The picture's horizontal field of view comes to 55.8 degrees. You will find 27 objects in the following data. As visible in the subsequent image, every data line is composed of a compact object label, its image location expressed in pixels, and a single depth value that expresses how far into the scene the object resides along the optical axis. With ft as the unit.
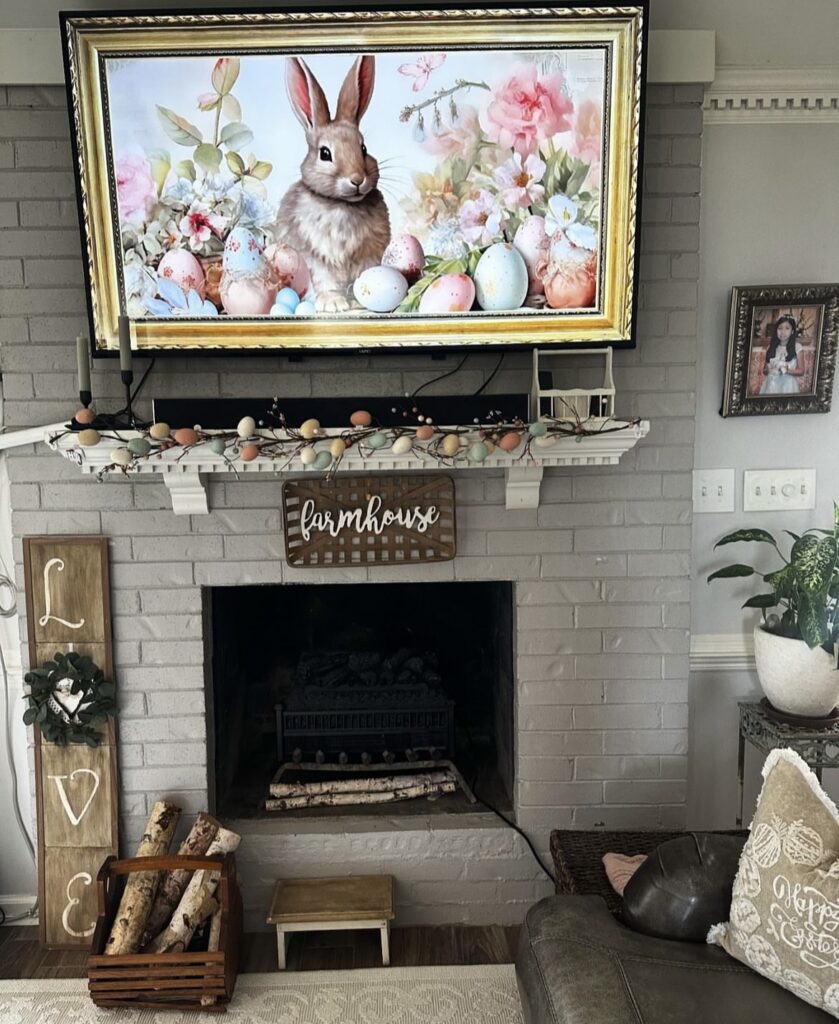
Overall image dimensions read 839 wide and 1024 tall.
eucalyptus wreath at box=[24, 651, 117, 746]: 6.50
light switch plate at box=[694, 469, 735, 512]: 6.95
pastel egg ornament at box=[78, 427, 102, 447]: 5.57
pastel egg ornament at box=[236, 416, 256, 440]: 5.63
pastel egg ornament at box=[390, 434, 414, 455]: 5.69
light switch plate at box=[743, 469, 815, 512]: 6.94
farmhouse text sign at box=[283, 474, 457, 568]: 6.55
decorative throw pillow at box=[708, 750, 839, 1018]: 4.31
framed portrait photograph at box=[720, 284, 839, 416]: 6.61
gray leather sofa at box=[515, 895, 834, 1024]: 4.28
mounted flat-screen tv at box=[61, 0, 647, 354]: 5.65
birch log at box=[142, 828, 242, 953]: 6.12
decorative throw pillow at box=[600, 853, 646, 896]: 5.68
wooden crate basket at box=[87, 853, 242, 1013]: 5.86
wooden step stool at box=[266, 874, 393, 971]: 6.36
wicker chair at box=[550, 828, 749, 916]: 5.78
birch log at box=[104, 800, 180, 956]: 6.05
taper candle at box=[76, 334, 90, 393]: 5.50
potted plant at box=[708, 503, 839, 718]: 6.08
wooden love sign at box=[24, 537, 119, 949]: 6.59
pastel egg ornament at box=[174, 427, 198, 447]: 5.63
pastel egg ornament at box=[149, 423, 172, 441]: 5.67
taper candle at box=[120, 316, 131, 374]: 5.50
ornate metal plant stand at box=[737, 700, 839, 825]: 6.14
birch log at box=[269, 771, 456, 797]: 7.32
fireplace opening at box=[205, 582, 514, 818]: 7.32
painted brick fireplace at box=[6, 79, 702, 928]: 6.32
